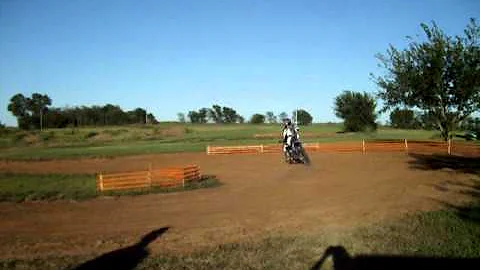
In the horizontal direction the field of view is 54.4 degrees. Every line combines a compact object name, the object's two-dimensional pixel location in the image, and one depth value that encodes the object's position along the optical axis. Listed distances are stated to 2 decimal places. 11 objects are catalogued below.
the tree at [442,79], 29.98
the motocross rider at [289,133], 29.78
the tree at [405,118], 37.68
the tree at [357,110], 80.50
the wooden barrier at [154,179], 23.02
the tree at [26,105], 150.25
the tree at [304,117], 177.50
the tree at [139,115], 166.12
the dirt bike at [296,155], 32.25
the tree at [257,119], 189.62
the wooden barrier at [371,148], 42.28
